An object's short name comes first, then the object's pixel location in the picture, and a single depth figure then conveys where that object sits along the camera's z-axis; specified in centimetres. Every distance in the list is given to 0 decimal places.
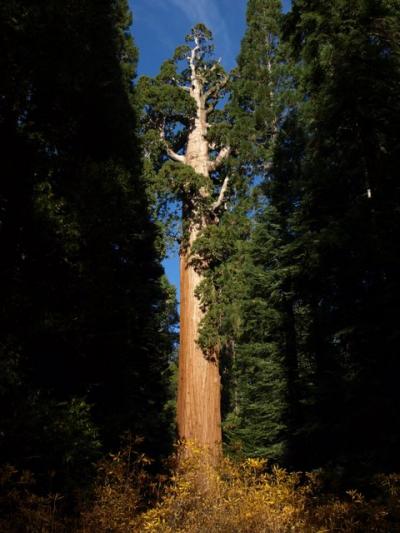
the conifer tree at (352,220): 603
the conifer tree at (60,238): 529
